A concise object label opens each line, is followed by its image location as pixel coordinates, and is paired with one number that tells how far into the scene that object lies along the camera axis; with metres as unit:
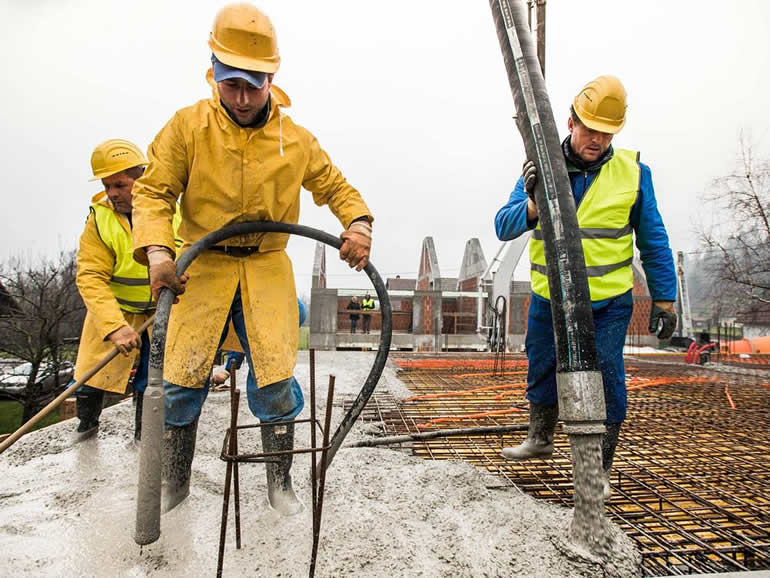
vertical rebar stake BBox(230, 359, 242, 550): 1.35
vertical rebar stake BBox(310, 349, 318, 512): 1.49
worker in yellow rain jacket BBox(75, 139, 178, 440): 2.53
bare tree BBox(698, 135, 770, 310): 14.96
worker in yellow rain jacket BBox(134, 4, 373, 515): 1.67
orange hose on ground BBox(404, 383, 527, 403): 4.50
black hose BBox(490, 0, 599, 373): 1.63
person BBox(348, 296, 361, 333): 17.80
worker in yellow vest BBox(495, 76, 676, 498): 2.00
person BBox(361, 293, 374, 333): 17.45
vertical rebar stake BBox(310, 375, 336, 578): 1.40
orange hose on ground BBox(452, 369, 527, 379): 6.69
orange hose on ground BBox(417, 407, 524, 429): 3.43
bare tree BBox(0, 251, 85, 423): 11.06
